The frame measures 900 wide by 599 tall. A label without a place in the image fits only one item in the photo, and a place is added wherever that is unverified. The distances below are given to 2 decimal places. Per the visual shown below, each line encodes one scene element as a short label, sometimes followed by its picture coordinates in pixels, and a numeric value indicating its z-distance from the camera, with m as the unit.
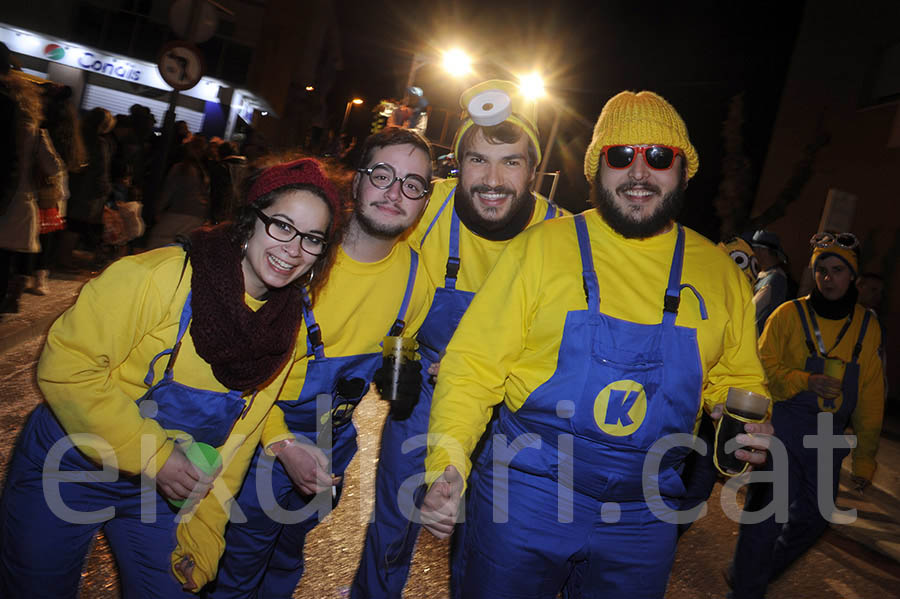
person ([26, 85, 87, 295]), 6.82
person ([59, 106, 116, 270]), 8.09
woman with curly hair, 2.00
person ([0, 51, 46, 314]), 5.25
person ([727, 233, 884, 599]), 3.94
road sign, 6.99
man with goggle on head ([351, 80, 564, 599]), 3.08
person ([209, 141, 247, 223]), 8.42
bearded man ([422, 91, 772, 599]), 2.08
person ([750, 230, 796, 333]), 5.53
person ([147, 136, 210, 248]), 7.91
